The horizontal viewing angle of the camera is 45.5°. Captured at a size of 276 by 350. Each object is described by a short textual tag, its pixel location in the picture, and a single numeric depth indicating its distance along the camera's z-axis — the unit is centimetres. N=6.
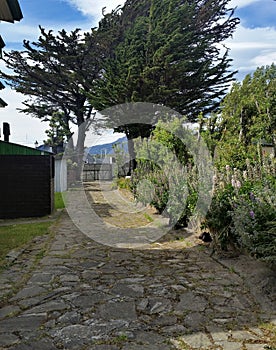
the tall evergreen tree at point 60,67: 2038
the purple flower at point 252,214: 353
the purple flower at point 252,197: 385
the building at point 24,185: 812
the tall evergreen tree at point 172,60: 1630
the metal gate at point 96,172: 2267
